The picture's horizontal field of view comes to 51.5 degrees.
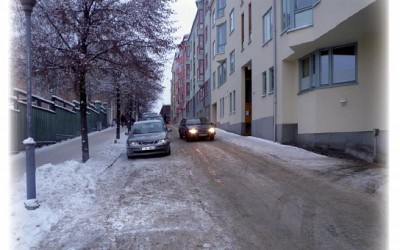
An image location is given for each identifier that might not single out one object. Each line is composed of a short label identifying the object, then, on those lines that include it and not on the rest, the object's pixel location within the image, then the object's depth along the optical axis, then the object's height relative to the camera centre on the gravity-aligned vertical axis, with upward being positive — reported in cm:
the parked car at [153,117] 3131 +14
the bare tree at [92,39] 1250 +252
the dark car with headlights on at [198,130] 2411 -66
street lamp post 766 -42
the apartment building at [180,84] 7607 +735
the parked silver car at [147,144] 1608 -98
